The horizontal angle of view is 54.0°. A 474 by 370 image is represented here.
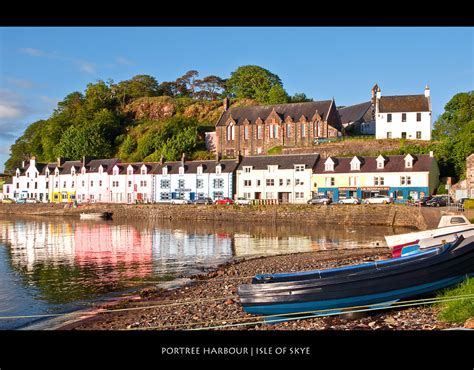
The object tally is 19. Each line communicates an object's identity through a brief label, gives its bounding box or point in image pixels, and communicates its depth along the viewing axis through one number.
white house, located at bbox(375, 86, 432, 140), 62.12
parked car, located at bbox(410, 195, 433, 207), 45.47
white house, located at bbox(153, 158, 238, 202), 65.31
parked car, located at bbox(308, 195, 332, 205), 53.91
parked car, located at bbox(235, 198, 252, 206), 59.53
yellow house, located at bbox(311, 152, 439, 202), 53.28
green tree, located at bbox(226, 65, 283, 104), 101.50
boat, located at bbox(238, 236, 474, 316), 9.70
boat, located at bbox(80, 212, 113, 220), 64.00
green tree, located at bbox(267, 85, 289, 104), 86.31
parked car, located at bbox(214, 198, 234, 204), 60.29
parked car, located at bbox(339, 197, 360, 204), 52.16
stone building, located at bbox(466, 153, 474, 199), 47.81
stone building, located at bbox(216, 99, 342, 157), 70.19
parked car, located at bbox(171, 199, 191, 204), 64.88
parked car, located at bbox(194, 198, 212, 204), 63.34
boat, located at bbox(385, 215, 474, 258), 17.97
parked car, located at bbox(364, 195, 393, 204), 50.35
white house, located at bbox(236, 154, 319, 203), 60.50
